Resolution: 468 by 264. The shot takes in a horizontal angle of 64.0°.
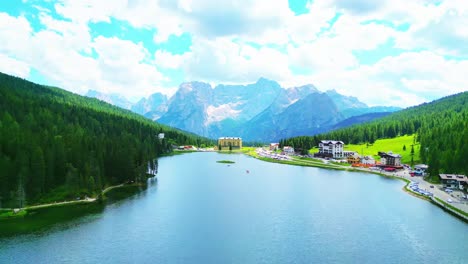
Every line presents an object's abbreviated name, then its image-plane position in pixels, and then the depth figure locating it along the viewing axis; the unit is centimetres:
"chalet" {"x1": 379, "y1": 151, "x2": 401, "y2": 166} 17688
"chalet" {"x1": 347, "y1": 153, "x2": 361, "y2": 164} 19900
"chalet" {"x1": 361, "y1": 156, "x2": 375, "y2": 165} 19012
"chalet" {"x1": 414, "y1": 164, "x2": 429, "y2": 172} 15545
